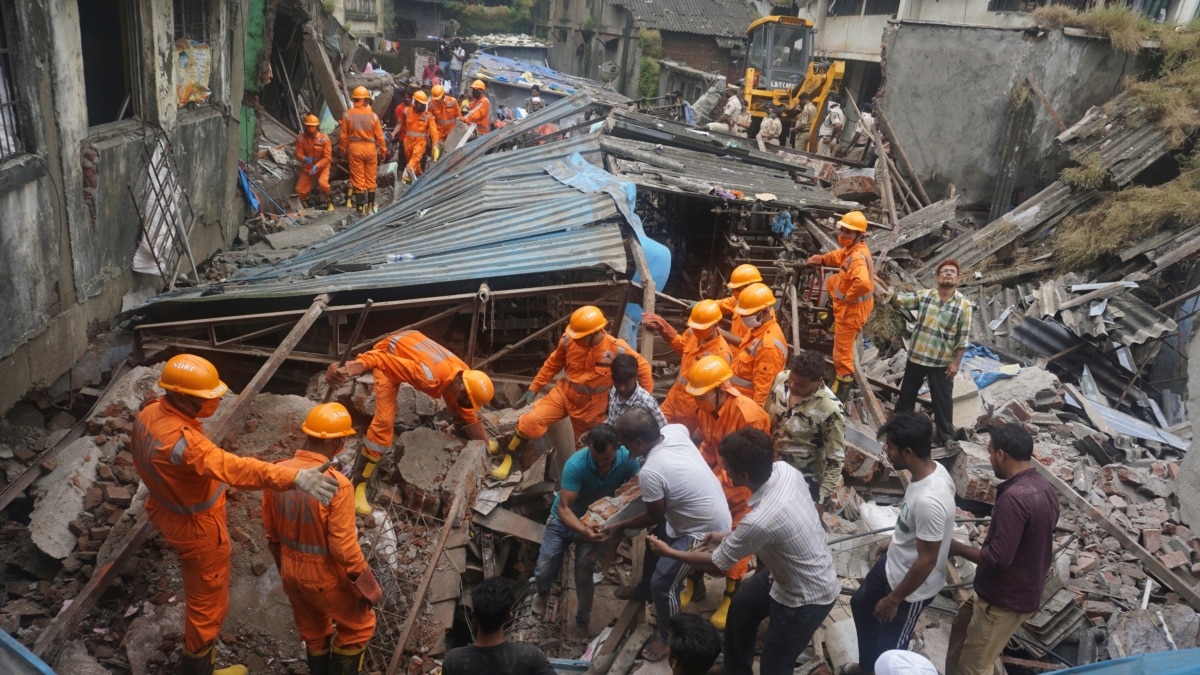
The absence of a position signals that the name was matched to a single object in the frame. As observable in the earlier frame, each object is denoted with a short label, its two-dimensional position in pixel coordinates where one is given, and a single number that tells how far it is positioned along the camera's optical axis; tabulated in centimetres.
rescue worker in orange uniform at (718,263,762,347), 621
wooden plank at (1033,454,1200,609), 488
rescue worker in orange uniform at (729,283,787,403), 557
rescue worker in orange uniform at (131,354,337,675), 377
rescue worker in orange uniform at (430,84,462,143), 1483
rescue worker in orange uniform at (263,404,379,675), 378
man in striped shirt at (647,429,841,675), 337
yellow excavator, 1952
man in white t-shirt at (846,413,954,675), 341
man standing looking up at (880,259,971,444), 616
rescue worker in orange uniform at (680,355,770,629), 461
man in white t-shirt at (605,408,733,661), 399
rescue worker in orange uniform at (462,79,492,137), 1510
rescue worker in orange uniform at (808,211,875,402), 684
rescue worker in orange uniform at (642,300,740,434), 541
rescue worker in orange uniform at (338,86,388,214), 1206
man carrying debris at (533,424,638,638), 439
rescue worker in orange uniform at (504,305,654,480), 546
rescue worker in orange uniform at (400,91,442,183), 1359
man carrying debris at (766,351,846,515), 455
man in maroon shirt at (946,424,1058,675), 349
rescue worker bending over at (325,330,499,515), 542
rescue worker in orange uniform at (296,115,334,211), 1225
